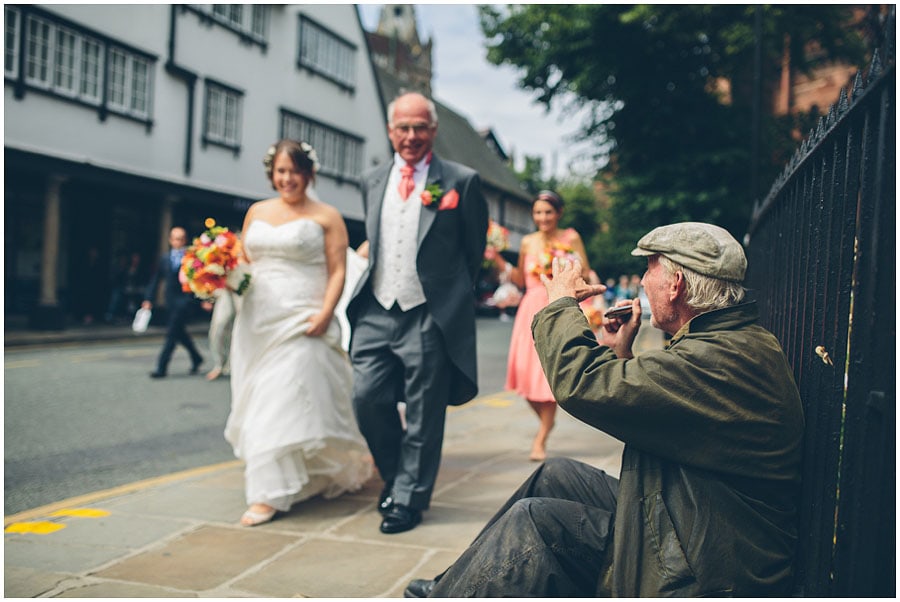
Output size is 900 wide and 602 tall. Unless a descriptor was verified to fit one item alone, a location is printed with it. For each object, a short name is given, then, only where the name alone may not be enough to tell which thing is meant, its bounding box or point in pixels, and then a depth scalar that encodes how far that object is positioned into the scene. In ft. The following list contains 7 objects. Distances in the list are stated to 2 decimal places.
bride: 14.65
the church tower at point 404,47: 239.30
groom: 14.16
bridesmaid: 19.57
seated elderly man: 6.53
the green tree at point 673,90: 66.59
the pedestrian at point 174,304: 33.68
